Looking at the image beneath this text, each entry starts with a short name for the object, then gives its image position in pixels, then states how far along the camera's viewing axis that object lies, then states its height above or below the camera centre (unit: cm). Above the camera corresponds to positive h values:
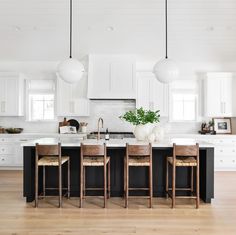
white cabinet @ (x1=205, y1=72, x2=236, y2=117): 735 +60
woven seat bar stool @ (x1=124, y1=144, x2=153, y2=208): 421 -52
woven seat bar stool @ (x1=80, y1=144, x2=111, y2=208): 420 -52
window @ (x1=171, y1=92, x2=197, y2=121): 790 +30
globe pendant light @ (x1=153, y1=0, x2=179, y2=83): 426 +68
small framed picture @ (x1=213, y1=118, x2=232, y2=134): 761 -16
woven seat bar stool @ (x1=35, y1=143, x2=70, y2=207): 421 -57
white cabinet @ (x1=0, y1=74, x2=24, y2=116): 733 +56
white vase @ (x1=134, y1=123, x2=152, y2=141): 479 -20
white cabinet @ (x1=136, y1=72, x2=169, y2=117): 737 +59
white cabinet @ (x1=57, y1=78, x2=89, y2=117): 729 +43
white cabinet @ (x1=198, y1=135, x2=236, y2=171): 711 -80
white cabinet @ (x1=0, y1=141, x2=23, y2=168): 713 -81
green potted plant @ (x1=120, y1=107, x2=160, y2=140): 479 -5
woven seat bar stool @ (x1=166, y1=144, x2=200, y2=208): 420 -51
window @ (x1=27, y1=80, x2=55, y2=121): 779 +46
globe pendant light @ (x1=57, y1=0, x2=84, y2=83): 430 +69
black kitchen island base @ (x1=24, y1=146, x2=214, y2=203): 473 -88
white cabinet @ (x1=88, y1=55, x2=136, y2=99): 691 +91
